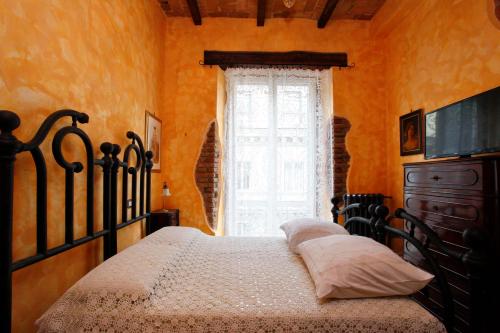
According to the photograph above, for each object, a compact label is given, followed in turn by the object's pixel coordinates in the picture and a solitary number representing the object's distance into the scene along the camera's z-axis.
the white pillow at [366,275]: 1.17
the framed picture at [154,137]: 2.94
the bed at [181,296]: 1.00
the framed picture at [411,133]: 2.94
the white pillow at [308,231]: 1.93
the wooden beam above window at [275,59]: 3.54
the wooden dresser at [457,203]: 1.62
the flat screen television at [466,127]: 1.86
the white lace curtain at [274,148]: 3.65
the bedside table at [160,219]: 2.96
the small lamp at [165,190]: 3.11
